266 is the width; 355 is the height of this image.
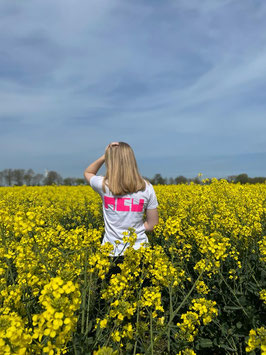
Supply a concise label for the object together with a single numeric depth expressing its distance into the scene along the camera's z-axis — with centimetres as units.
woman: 279
